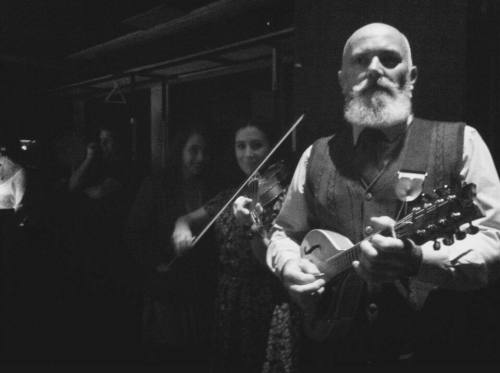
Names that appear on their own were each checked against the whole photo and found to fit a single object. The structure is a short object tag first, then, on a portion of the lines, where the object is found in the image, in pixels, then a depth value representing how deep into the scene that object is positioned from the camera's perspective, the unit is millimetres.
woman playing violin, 1813
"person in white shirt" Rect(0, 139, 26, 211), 2715
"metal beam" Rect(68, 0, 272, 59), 2418
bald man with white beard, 1136
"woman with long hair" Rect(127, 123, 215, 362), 2289
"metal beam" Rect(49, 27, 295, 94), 2130
